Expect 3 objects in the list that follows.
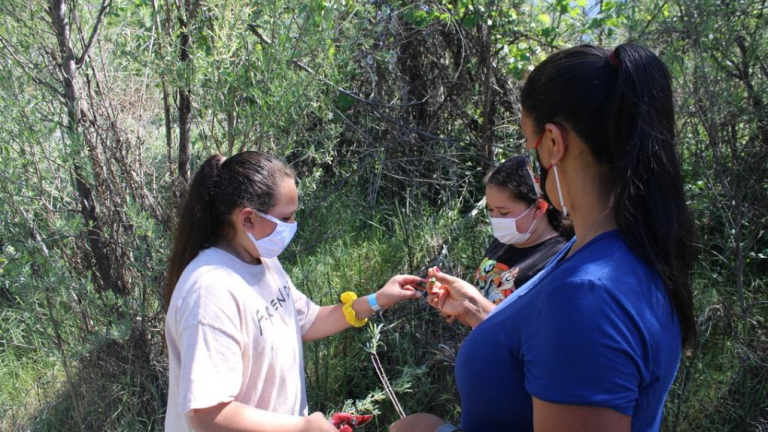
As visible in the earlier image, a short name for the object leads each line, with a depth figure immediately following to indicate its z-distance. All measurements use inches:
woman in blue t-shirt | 42.9
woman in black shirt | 111.7
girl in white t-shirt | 66.1
